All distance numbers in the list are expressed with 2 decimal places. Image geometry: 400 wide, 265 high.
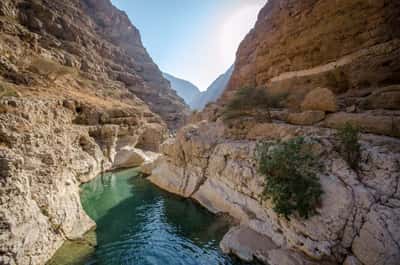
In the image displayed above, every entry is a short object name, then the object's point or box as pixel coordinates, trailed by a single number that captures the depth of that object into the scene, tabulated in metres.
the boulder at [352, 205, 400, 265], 5.50
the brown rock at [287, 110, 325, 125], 11.78
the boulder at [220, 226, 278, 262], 7.69
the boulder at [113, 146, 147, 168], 24.45
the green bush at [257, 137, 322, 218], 7.47
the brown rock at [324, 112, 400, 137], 8.78
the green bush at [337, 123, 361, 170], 7.93
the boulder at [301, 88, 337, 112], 11.66
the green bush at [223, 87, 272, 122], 14.98
